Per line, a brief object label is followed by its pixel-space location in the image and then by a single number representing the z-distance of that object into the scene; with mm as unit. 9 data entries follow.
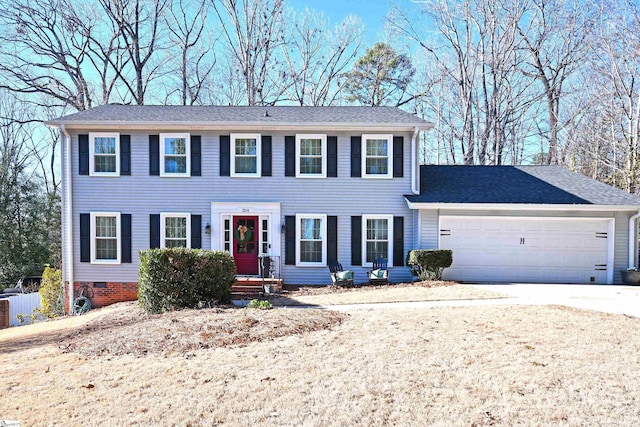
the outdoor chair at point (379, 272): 12117
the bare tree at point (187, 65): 24422
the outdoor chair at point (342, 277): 11898
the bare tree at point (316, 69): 25203
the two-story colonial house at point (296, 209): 12508
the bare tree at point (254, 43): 23750
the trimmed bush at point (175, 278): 8117
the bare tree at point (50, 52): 20844
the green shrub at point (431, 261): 11922
